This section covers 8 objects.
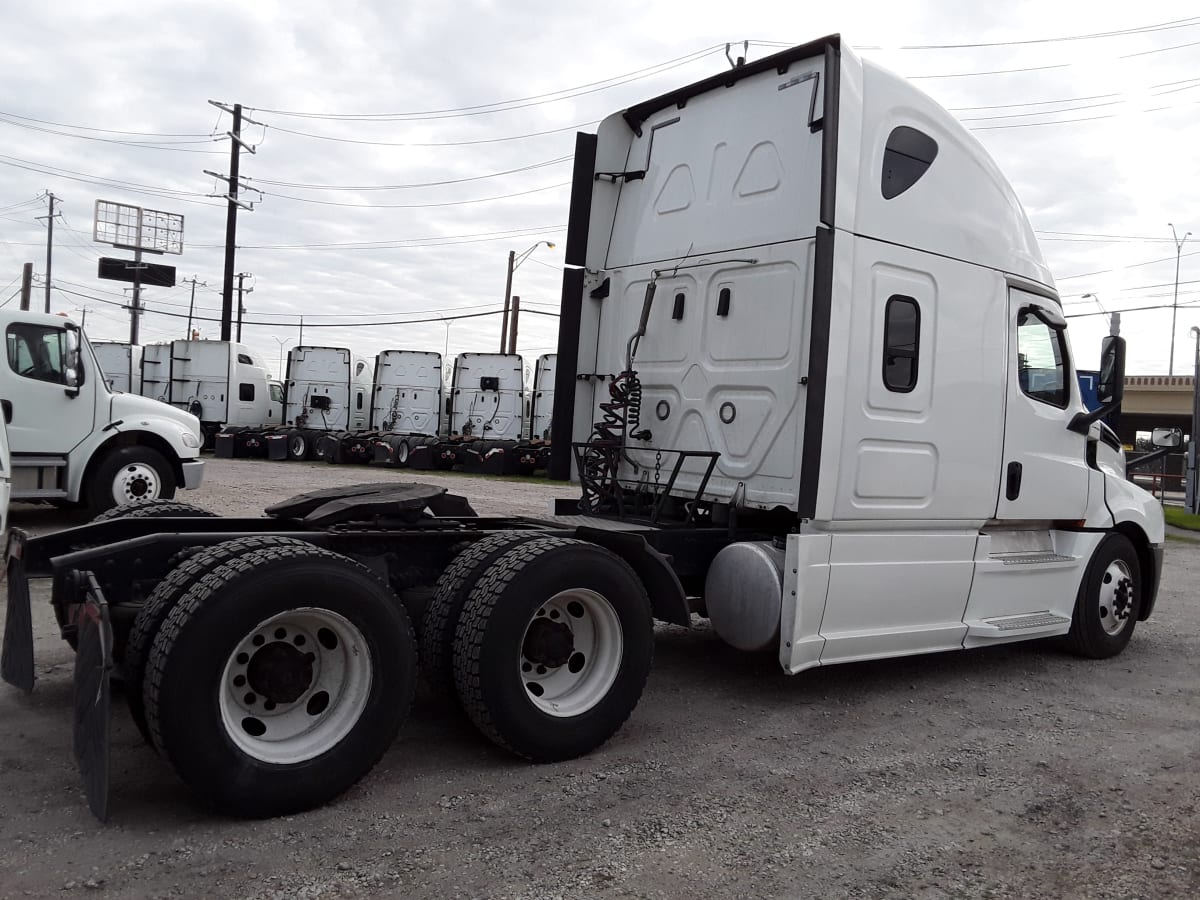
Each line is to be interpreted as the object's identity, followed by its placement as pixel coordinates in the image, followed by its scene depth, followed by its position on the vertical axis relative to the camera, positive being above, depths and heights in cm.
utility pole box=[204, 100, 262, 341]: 3253 +755
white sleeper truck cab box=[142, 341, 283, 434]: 2844 +101
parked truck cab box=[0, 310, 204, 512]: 1054 -22
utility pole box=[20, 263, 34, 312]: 6369 +805
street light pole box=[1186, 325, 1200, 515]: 2472 -1
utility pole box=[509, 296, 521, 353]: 4653 +509
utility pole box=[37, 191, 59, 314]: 6388 +1135
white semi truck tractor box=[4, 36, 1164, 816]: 360 -33
